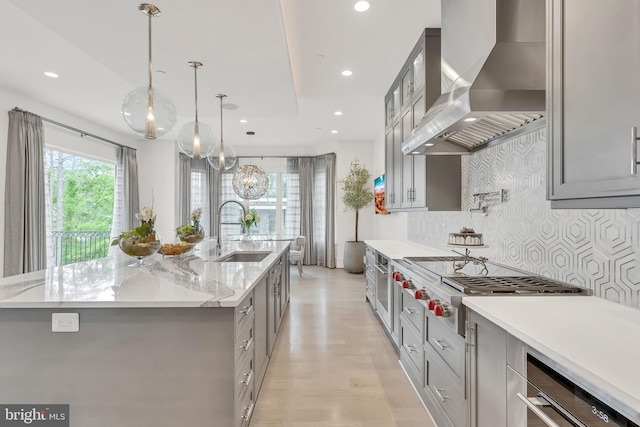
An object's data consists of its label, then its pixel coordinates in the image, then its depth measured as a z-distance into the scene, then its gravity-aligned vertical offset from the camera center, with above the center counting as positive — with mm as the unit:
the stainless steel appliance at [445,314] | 1585 -616
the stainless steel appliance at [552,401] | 800 -542
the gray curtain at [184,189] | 7787 +482
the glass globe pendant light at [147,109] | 2162 +679
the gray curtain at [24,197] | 4352 +152
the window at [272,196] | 8344 +343
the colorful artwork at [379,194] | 6395 +310
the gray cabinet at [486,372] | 1246 -673
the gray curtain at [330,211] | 7715 -47
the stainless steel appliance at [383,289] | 3280 -855
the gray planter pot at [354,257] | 6926 -1007
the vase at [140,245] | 2168 -244
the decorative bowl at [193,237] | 3102 -268
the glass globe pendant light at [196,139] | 3230 +712
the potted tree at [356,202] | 6914 +162
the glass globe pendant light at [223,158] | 4020 +662
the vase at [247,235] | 4967 -425
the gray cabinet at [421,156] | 2883 +779
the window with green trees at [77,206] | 5488 +57
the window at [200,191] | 8148 +457
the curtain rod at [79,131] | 4823 +1335
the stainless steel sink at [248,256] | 3438 -500
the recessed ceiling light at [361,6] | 2535 +1602
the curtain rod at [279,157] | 8203 +1332
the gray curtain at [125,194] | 6825 +311
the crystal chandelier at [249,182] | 6082 +506
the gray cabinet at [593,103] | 944 +352
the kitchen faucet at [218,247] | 3308 -427
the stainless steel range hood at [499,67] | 1631 +736
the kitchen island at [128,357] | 1539 -707
